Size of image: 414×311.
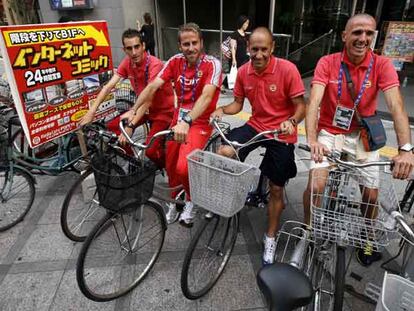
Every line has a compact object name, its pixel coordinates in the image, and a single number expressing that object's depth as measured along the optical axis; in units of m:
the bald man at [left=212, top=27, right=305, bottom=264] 2.61
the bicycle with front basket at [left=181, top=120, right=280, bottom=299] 1.97
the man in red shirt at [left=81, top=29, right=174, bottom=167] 3.31
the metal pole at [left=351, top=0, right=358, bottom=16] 9.02
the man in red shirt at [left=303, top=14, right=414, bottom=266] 2.19
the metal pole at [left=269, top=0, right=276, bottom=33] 8.05
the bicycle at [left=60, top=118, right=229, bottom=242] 3.03
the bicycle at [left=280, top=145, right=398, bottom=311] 1.70
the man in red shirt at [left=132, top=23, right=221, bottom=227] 2.84
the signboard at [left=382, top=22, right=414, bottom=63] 6.76
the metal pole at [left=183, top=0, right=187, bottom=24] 11.56
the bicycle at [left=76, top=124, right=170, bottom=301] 2.22
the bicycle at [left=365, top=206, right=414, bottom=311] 1.40
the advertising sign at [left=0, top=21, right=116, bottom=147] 2.90
